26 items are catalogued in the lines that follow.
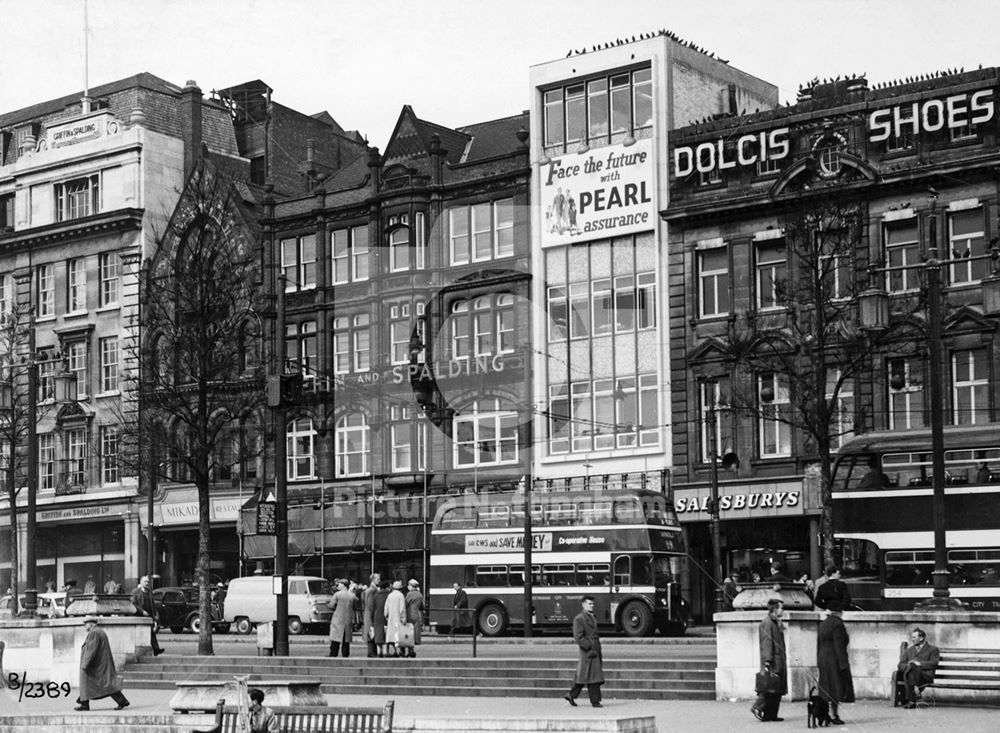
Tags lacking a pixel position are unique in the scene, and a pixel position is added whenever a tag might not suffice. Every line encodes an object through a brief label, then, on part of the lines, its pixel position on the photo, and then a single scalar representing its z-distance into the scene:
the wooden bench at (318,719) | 19.81
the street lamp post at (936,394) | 26.92
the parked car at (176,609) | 53.91
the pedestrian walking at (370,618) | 37.28
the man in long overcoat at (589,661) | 27.34
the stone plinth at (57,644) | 34.72
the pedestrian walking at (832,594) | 29.59
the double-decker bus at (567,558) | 45.72
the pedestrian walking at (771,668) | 24.18
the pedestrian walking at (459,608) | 47.72
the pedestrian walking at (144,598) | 43.28
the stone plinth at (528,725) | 18.88
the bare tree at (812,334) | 42.16
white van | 52.66
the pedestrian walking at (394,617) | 37.06
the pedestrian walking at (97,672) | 28.66
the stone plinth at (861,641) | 26.34
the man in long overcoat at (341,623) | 36.34
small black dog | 23.50
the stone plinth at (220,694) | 21.38
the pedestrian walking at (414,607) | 42.81
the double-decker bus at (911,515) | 35.88
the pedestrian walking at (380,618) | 37.12
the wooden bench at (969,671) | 25.55
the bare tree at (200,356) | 39.50
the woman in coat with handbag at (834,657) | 25.22
